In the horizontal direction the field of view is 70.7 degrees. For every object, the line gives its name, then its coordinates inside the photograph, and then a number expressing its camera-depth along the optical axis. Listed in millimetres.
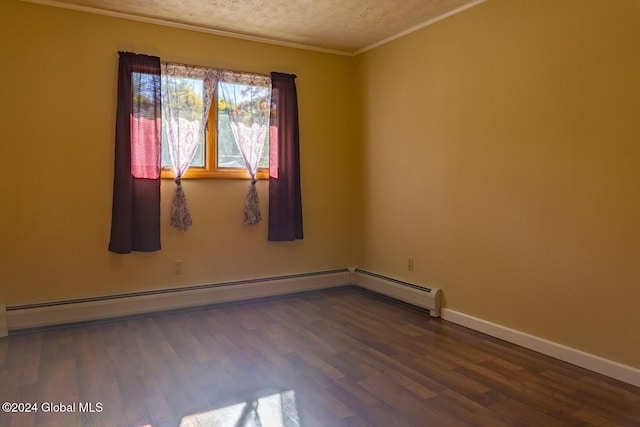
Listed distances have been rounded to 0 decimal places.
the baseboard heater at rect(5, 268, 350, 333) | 3402
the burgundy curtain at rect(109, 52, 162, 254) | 3645
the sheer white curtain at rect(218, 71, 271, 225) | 4145
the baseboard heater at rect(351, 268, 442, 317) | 3760
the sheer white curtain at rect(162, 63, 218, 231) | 3859
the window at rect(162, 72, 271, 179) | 3951
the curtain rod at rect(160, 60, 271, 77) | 3869
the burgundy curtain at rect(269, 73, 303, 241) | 4352
